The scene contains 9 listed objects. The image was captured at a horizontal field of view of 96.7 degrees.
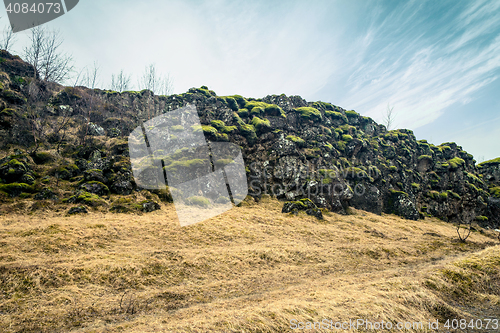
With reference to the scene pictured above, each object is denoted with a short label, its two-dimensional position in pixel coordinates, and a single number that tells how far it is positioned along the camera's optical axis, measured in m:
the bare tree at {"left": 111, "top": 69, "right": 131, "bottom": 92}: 55.46
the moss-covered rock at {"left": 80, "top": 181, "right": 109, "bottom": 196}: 19.36
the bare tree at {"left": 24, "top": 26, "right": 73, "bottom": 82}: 38.16
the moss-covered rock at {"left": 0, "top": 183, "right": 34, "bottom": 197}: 16.09
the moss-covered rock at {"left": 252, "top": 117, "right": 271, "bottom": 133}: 36.94
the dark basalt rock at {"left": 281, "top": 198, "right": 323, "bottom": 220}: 24.08
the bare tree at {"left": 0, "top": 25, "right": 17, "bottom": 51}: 40.04
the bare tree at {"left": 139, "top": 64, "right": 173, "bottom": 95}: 50.68
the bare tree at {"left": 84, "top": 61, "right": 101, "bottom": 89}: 42.65
